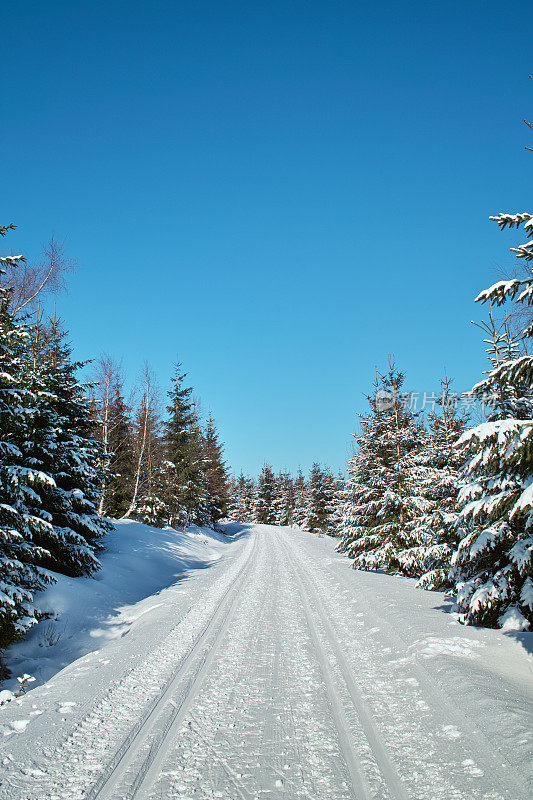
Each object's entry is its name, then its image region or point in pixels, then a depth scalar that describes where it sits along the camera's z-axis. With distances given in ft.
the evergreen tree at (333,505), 125.72
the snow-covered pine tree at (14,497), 23.95
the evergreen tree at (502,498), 15.28
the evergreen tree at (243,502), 213.66
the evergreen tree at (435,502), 37.78
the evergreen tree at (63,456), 31.96
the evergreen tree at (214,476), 108.98
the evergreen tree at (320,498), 135.54
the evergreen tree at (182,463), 84.48
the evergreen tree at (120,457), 71.67
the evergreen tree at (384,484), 49.37
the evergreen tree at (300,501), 176.20
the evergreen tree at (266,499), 197.16
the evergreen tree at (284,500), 201.36
